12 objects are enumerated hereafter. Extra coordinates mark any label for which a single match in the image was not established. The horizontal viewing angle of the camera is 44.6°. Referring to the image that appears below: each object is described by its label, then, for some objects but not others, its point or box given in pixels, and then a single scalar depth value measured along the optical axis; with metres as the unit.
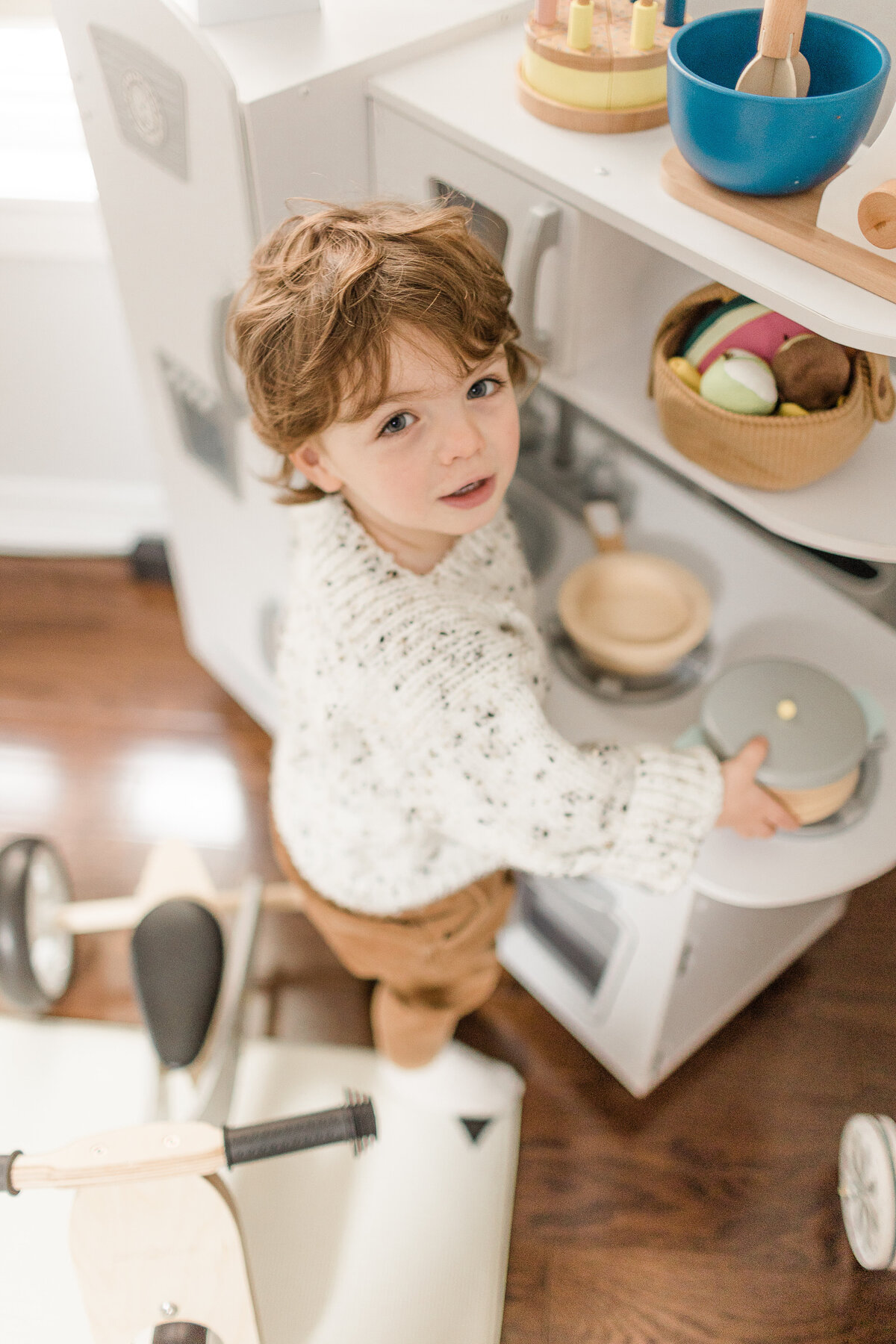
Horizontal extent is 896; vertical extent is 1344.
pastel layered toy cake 0.90
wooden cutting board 0.78
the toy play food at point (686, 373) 0.94
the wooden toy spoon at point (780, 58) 0.76
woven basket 0.88
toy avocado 0.90
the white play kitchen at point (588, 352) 0.92
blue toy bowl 0.76
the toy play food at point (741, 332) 0.94
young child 0.79
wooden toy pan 1.16
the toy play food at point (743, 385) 0.90
